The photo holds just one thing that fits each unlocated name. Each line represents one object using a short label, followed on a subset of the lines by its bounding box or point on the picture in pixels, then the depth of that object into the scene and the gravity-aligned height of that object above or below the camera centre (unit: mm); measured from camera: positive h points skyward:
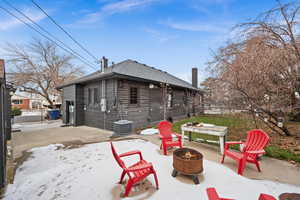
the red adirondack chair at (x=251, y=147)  2662 -1142
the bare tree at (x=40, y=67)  15008 +4732
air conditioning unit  6137 -1307
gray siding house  6965 +147
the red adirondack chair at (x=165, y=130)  4148 -1062
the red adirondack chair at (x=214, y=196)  1264 -1004
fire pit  2404 -1268
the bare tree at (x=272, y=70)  3951 +997
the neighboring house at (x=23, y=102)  29969 +87
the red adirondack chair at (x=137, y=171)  2078 -1293
